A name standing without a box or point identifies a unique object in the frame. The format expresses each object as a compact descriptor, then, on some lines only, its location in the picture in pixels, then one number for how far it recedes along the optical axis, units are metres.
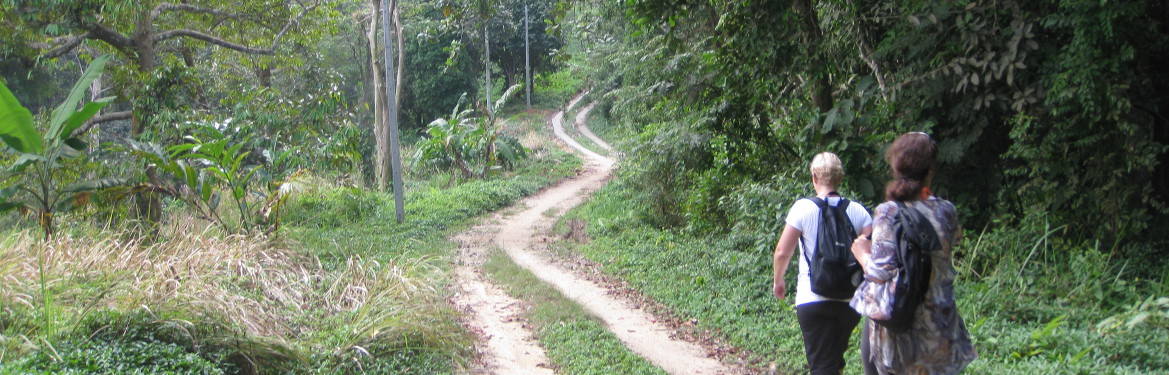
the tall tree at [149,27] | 10.30
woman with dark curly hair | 3.11
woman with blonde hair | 3.61
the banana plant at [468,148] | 20.02
